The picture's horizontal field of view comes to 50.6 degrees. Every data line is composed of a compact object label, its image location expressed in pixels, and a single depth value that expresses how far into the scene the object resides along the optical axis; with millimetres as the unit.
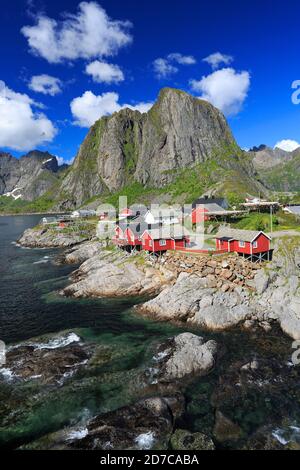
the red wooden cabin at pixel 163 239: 59403
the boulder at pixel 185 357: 29641
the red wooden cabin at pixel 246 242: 49719
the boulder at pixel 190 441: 21344
